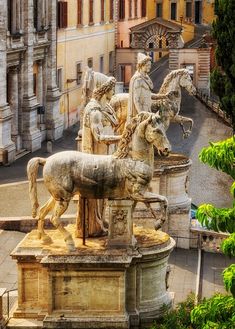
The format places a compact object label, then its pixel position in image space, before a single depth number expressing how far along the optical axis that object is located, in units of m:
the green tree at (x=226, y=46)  31.50
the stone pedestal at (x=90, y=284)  14.26
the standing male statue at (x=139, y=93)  21.75
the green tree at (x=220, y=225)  11.14
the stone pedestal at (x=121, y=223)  14.60
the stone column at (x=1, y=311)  14.32
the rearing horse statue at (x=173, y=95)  24.12
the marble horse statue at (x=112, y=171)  14.16
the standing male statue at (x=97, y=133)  15.32
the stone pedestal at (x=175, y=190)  22.89
